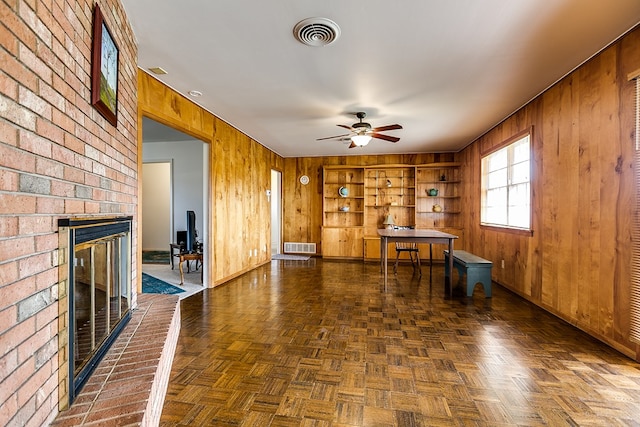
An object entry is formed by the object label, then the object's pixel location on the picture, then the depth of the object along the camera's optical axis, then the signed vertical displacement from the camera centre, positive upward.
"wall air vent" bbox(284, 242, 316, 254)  7.68 -0.90
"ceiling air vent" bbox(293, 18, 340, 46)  2.18 +1.27
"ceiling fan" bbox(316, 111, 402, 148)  4.22 +1.05
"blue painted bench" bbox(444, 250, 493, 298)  3.92 -0.78
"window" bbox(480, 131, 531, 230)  4.03 +0.38
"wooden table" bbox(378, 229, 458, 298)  4.19 -0.36
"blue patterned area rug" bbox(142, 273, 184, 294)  4.22 -1.07
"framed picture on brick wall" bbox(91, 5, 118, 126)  1.59 +0.75
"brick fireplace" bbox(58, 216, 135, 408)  1.27 -0.42
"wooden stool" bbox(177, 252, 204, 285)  4.67 -0.69
